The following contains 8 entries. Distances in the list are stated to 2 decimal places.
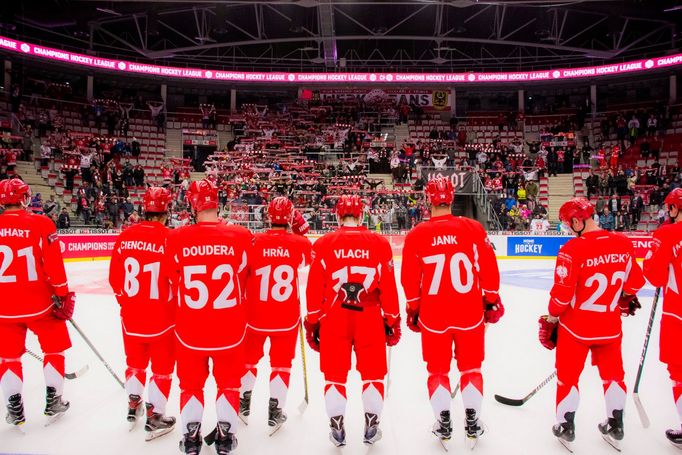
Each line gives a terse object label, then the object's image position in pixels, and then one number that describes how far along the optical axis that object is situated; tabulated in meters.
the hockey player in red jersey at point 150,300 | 3.70
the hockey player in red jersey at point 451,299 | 3.52
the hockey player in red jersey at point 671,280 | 3.60
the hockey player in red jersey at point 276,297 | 3.89
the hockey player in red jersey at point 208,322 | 3.25
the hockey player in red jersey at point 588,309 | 3.51
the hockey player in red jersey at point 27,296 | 3.81
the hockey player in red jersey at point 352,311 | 3.48
